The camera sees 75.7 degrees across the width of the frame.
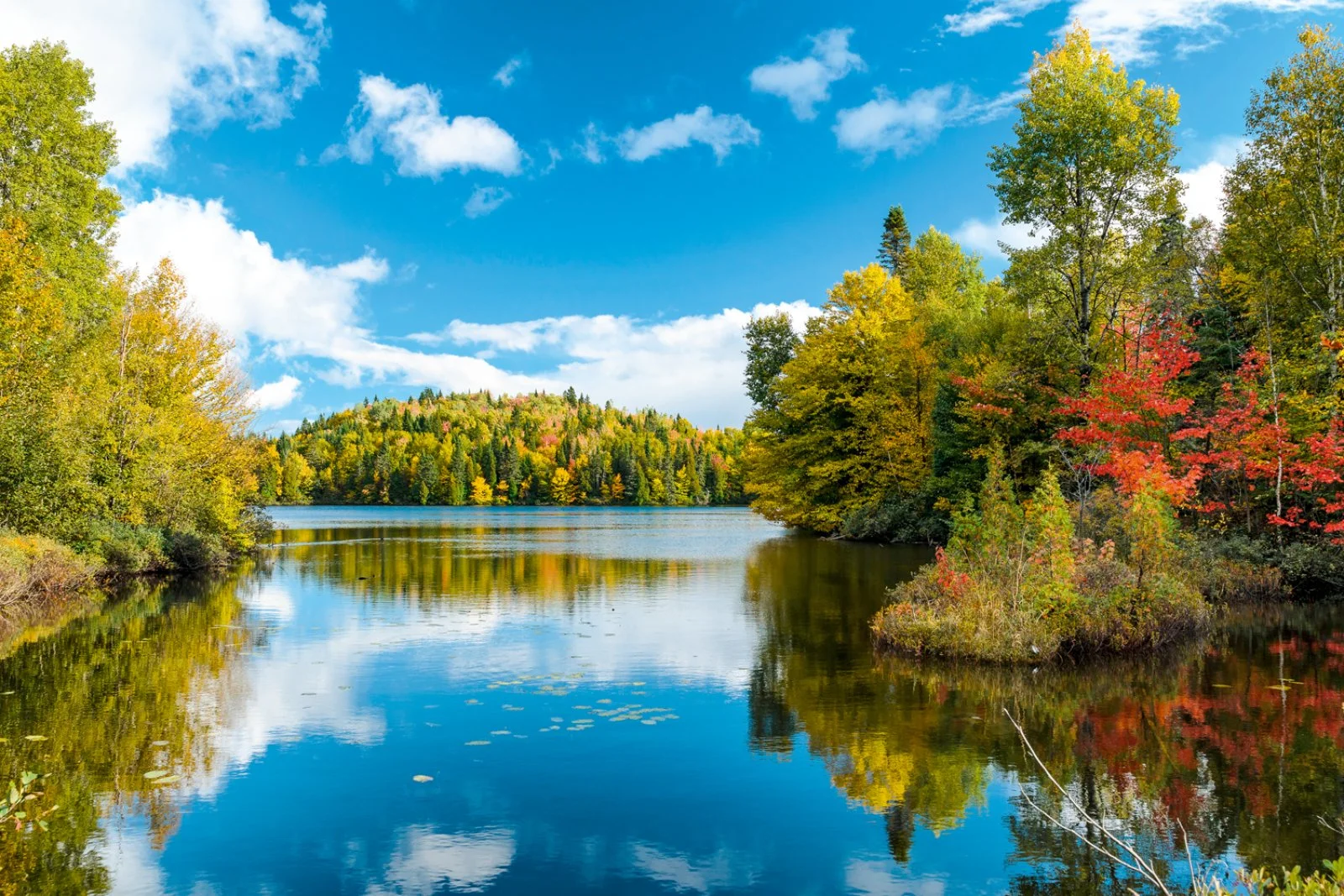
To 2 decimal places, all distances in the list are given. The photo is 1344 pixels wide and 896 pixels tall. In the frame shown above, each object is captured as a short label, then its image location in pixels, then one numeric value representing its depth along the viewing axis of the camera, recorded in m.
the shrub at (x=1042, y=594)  13.62
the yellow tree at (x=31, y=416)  22.50
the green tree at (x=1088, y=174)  25.55
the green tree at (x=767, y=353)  56.09
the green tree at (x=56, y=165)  27.48
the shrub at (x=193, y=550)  29.31
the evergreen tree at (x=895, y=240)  62.88
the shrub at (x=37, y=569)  18.58
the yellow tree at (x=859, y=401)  42.50
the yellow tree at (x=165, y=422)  27.44
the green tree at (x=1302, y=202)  23.03
